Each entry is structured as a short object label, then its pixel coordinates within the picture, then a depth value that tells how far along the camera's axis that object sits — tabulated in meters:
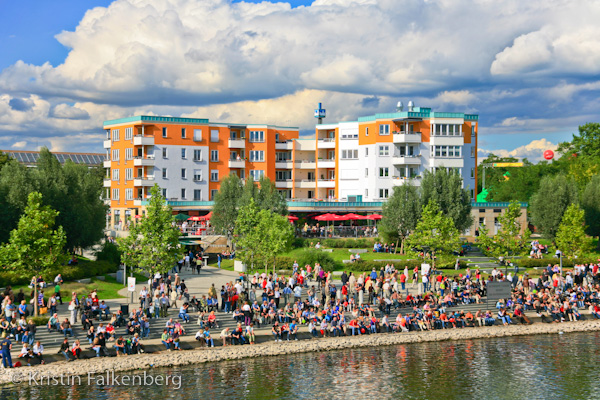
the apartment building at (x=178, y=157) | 85.06
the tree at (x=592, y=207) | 69.06
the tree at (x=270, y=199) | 71.11
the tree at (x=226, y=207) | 71.00
